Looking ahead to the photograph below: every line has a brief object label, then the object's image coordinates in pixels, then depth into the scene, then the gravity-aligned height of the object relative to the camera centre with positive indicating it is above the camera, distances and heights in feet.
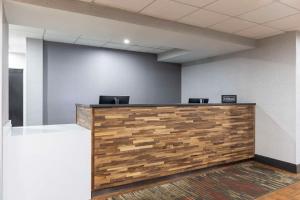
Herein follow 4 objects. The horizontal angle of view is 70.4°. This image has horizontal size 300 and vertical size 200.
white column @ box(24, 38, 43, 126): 16.44 +1.20
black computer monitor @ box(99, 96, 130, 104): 13.17 -0.10
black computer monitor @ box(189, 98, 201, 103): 18.09 -0.16
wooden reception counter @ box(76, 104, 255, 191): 10.07 -2.25
